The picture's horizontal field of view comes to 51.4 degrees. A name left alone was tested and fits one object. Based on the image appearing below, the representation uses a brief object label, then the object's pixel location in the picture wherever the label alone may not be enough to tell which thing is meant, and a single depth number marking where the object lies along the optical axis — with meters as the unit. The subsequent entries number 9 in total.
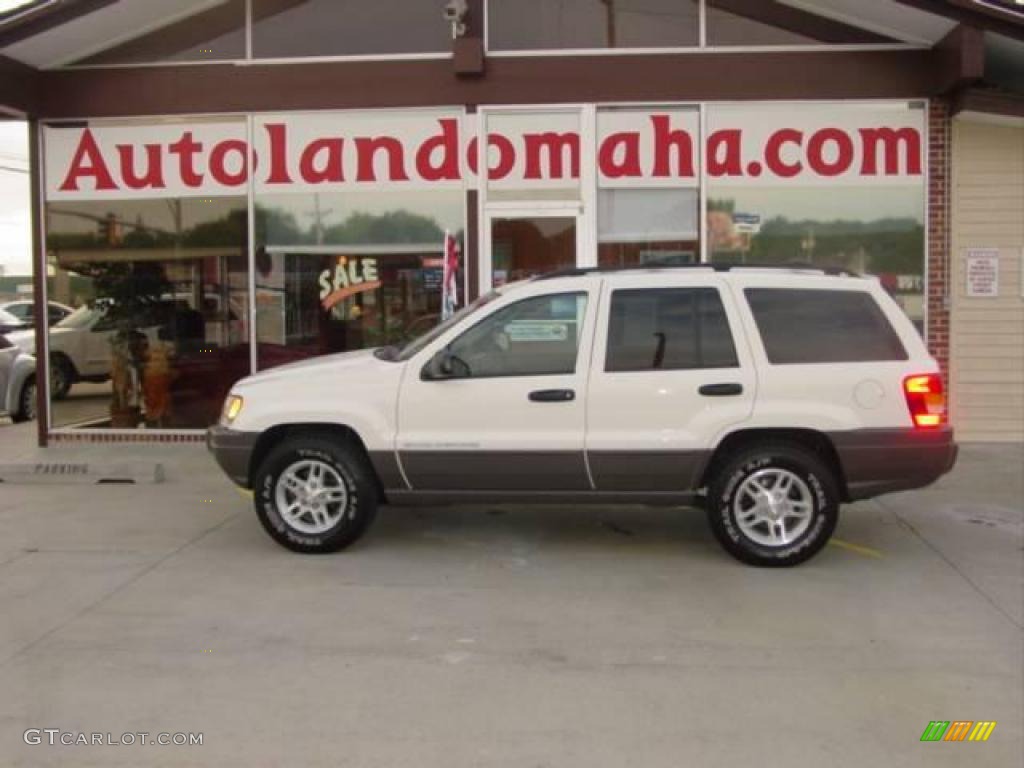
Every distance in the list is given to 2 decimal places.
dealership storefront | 10.63
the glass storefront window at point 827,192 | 10.64
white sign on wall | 10.66
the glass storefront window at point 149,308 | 11.18
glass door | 10.85
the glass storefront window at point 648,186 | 10.73
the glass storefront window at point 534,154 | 10.77
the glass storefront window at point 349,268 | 10.94
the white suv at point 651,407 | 6.39
